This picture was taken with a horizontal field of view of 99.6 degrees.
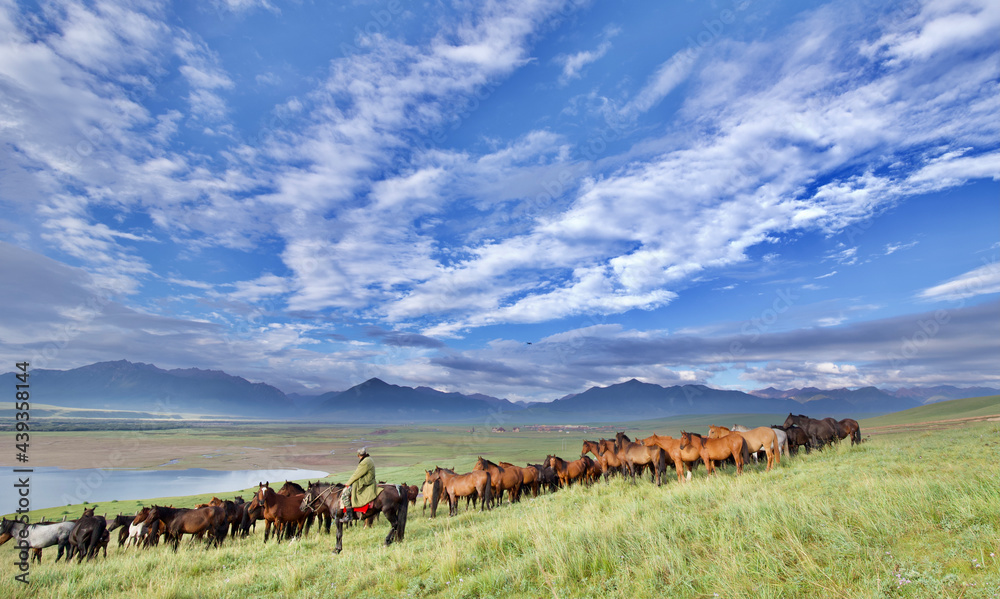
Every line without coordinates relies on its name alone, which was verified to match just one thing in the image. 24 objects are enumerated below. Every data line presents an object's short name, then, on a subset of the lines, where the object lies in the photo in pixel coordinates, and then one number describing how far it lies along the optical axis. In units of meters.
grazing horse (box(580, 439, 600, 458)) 24.81
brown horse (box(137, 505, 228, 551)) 16.83
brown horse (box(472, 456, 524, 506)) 19.88
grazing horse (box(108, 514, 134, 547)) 18.16
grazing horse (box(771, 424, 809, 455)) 20.94
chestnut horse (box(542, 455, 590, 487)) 23.08
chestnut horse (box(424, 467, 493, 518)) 18.47
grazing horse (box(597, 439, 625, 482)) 21.39
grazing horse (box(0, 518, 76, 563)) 14.89
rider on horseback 12.44
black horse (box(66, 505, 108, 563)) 15.18
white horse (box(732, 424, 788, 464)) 19.59
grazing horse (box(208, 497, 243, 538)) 17.25
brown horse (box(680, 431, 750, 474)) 17.22
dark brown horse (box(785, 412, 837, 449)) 22.04
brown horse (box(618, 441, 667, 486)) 17.89
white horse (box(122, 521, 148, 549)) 17.69
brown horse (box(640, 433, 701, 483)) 17.67
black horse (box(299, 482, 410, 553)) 12.44
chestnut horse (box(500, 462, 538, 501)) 21.62
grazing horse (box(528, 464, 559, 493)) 22.89
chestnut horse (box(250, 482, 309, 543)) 15.58
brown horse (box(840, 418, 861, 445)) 23.25
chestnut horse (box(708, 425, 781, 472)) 17.67
